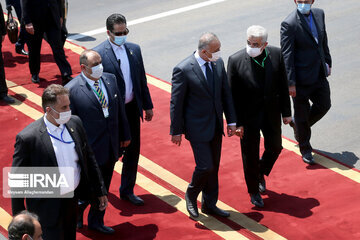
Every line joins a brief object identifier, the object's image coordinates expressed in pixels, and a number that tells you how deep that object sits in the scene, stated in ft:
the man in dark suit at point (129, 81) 27.48
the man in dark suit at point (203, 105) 26.13
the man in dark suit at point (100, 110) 24.86
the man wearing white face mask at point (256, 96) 27.17
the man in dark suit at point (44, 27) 40.22
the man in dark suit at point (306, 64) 30.86
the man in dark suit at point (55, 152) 20.79
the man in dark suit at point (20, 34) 45.24
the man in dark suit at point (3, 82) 38.50
